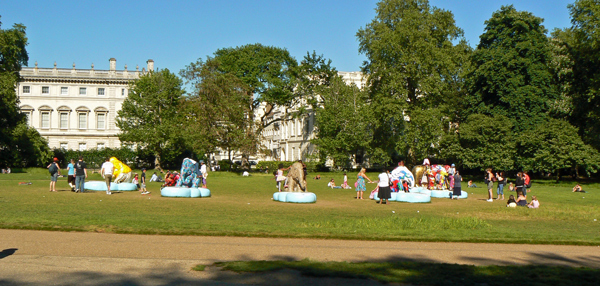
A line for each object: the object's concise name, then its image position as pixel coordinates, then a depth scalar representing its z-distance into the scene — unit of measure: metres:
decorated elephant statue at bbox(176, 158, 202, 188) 31.36
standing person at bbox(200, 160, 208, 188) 36.19
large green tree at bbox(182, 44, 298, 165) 71.75
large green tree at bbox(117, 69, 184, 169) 69.94
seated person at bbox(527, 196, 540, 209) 25.67
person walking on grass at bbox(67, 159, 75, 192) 31.36
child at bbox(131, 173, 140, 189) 38.34
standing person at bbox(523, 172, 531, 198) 32.58
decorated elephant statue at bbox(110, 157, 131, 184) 37.06
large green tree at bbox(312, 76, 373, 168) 65.12
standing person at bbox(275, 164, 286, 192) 34.72
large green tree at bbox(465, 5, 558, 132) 53.25
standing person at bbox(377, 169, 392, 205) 26.64
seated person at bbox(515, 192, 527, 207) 26.83
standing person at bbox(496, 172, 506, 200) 31.59
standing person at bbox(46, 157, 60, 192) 29.47
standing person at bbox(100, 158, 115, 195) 29.28
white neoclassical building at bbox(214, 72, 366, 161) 87.80
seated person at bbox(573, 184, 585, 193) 40.38
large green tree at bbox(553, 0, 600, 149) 48.16
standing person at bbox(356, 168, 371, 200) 30.36
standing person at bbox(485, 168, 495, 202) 30.74
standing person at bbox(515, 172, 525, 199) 27.48
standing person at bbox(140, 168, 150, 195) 31.33
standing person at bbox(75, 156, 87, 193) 29.30
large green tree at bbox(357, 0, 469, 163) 59.84
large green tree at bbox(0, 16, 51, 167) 59.20
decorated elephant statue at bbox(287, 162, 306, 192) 28.38
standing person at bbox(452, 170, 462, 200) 31.50
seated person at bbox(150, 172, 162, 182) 47.51
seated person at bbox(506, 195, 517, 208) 26.38
